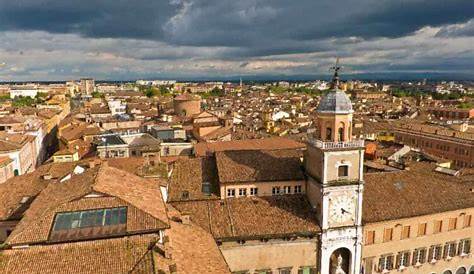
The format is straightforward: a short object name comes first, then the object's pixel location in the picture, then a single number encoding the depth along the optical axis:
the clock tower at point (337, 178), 34.91
